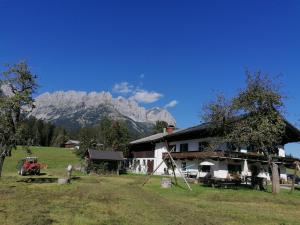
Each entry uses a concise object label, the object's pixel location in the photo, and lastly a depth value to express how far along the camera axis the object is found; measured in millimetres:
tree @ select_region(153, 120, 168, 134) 66151
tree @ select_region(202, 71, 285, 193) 21114
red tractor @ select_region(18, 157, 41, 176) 29517
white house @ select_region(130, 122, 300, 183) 28553
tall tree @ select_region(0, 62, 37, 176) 21104
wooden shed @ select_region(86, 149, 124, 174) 36012
